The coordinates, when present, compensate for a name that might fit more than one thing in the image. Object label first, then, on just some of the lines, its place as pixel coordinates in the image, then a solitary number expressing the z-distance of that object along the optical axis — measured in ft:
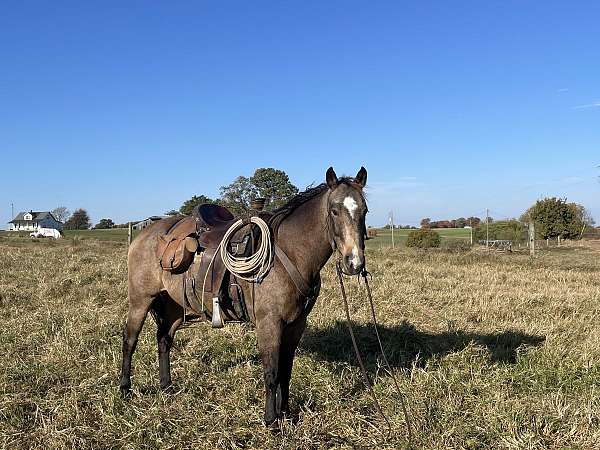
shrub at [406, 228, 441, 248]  92.73
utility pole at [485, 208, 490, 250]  114.83
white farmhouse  358.43
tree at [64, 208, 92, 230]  270.87
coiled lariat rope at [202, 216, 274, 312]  13.55
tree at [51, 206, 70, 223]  360.48
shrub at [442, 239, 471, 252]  75.75
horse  12.04
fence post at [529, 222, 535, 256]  73.63
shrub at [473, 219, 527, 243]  116.26
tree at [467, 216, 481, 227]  156.92
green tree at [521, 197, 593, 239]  122.01
